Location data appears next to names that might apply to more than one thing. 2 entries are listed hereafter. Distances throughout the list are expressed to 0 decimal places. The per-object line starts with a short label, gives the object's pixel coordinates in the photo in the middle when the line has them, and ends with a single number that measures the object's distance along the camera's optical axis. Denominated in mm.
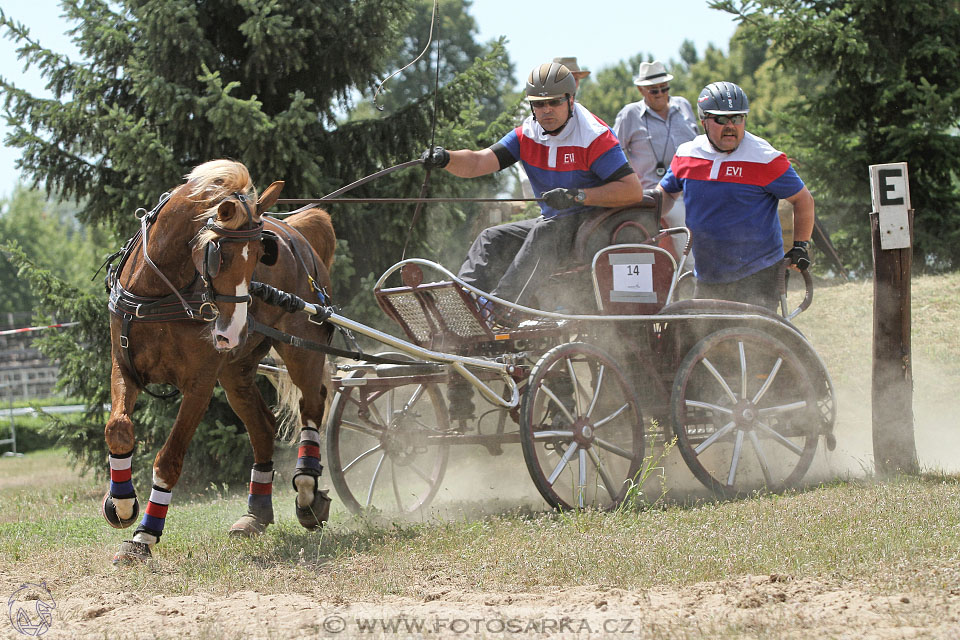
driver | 12141
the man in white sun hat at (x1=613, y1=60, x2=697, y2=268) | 16937
